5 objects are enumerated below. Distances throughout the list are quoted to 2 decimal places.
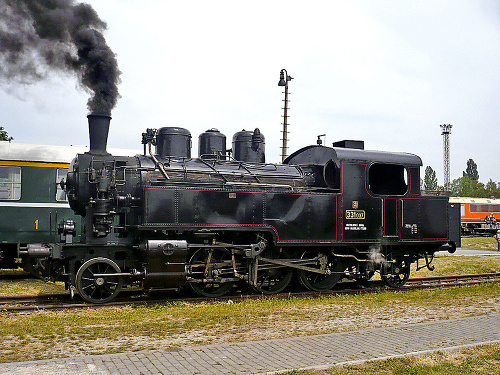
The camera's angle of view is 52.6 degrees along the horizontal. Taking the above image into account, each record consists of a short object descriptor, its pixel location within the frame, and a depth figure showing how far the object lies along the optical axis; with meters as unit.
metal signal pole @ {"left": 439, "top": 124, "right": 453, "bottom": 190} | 50.78
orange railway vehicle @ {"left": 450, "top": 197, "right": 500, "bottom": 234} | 40.03
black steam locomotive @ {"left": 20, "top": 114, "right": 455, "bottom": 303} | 9.01
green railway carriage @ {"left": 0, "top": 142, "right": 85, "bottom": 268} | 12.31
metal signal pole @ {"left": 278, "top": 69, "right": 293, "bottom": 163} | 20.89
